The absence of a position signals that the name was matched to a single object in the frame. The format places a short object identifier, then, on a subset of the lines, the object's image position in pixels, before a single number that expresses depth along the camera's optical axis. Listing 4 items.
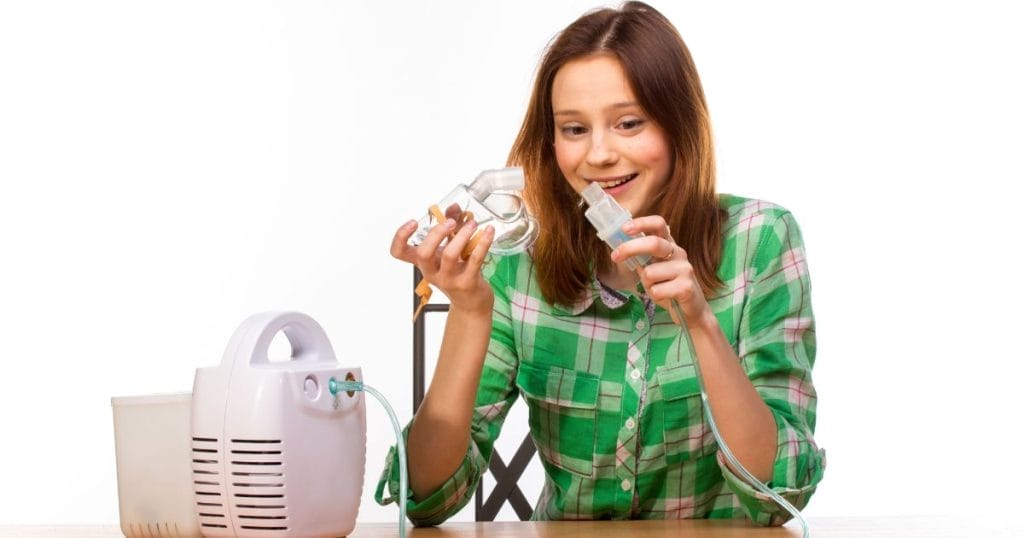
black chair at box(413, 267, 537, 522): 3.21
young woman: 2.47
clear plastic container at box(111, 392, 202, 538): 2.22
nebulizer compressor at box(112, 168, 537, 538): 2.17
